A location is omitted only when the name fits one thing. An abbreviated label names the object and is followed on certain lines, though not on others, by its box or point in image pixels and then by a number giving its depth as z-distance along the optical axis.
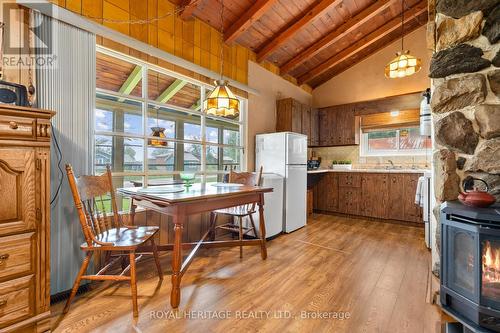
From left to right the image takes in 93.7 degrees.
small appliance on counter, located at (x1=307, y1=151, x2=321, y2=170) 5.12
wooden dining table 1.72
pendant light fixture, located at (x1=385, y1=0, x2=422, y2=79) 3.21
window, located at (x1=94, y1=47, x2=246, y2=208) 2.44
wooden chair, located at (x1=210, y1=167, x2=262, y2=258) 2.77
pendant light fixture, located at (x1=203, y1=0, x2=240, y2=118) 2.17
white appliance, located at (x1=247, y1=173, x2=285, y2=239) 3.27
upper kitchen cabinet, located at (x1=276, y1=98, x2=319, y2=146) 4.55
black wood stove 1.32
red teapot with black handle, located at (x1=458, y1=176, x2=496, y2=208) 1.46
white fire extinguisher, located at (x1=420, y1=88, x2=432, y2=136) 2.63
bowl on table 2.17
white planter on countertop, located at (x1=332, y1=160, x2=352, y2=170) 5.18
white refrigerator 3.65
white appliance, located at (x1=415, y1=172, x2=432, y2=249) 2.94
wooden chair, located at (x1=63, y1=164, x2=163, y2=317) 1.65
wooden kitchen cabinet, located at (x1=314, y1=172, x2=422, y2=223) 4.12
